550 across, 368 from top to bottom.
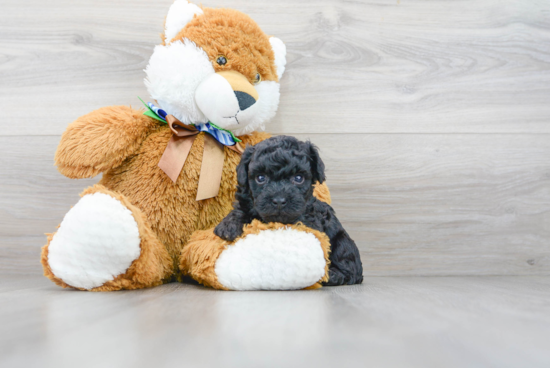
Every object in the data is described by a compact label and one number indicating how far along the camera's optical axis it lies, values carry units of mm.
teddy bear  799
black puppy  706
